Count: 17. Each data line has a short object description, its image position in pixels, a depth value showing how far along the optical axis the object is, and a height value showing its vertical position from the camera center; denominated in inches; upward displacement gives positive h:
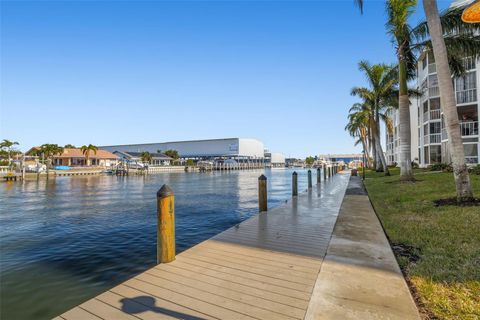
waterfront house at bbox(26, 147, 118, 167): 2945.4 +105.9
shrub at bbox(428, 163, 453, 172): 825.5 -12.2
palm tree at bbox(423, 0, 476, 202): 356.2 +61.2
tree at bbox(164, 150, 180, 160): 4512.8 +209.8
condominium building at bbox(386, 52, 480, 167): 950.4 +196.9
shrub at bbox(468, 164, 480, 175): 697.4 -18.2
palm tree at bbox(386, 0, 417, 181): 656.4 +280.5
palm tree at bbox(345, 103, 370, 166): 1504.7 +257.2
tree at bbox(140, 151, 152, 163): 3806.6 +140.1
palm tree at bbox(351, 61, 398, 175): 1064.2 +304.1
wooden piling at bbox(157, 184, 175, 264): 191.0 -43.5
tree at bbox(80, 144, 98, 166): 2915.8 +198.8
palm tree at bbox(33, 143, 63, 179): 2706.7 +181.9
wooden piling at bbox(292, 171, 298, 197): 562.3 -45.1
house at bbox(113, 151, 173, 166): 3762.3 +137.5
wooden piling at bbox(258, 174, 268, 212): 386.0 -39.1
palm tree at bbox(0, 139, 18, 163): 2704.2 +243.5
